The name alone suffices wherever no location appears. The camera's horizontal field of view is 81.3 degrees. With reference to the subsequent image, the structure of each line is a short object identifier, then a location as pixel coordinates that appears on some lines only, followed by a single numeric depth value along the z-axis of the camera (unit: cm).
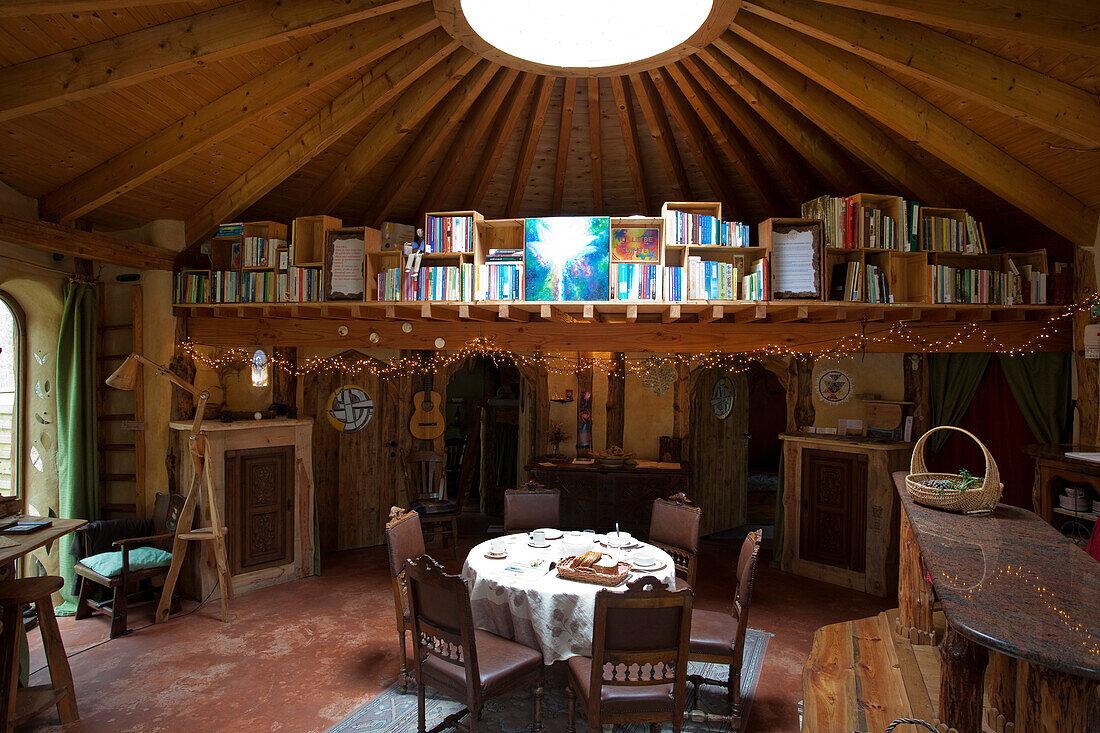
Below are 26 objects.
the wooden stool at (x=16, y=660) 337
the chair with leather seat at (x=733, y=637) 365
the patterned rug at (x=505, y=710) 370
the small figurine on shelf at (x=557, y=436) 756
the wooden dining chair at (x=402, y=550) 412
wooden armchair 482
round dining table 348
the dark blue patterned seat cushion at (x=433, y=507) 662
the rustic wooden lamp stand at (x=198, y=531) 506
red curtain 559
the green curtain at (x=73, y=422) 519
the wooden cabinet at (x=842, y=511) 591
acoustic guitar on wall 748
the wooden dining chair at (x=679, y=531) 457
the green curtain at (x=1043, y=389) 535
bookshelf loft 486
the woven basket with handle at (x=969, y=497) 292
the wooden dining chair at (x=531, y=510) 514
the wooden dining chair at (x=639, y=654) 296
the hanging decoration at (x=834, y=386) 654
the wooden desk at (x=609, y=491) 680
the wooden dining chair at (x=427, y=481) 700
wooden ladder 562
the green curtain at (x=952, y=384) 588
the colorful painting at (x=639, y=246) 493
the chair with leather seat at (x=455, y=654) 313
